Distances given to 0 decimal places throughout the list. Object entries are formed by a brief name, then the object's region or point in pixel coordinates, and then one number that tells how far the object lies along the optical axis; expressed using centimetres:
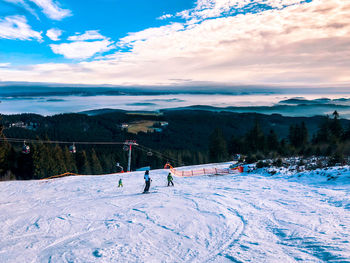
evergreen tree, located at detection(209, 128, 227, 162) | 5822
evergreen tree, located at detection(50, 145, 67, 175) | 5030
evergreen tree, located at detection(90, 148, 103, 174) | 6000
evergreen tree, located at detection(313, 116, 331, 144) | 5205
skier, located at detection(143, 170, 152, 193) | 1590
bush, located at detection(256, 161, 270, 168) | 2323
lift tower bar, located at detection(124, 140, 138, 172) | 3469
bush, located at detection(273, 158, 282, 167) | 2288
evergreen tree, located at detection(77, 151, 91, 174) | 5930
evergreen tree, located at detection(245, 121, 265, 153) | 5676
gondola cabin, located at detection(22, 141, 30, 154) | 2498
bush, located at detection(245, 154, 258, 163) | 2792
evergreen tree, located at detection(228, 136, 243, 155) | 6264
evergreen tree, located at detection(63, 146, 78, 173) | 5541
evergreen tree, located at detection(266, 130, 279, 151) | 5562
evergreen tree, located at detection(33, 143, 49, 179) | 4934
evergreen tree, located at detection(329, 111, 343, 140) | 5419
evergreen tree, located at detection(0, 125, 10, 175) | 4362
